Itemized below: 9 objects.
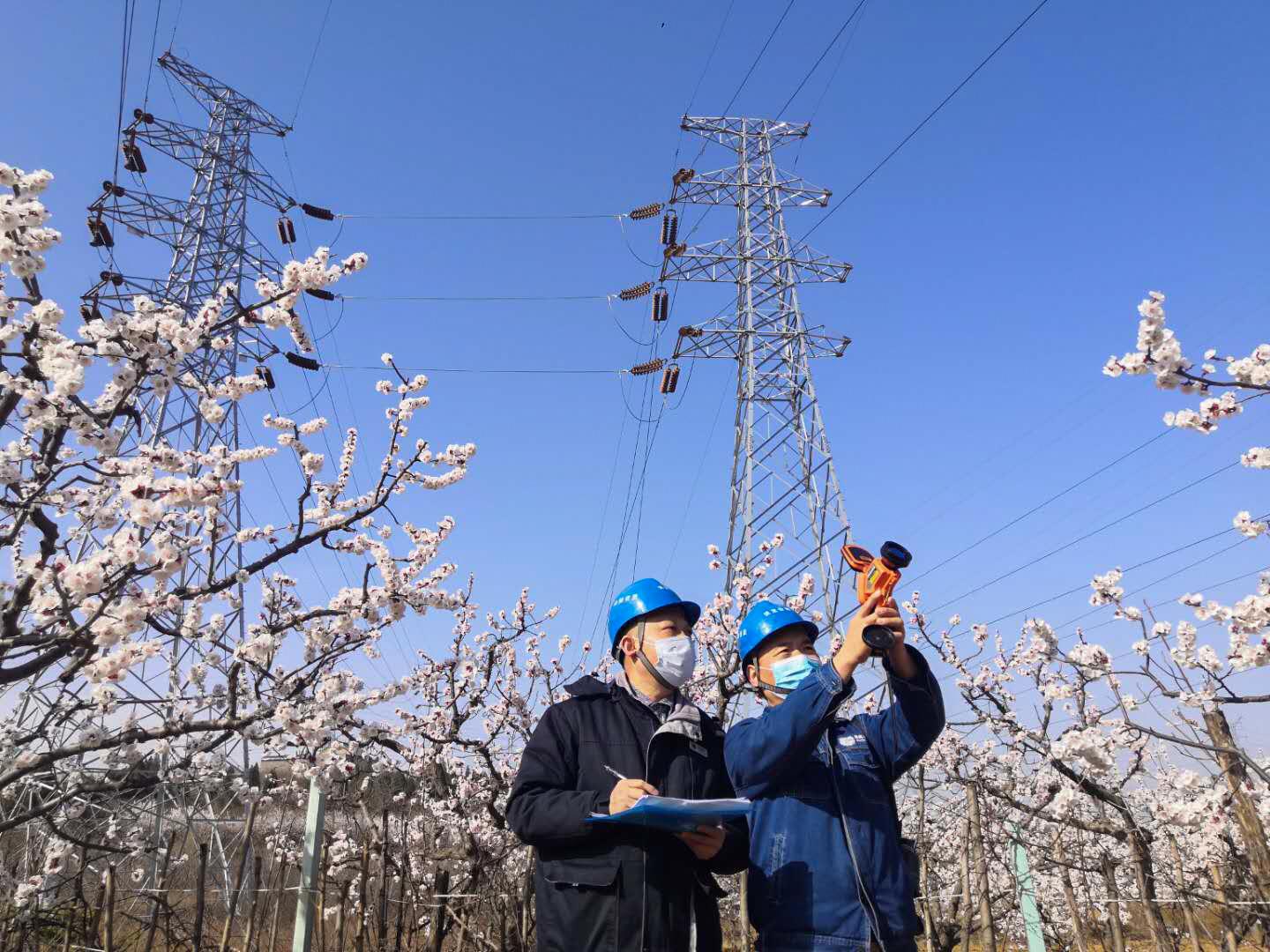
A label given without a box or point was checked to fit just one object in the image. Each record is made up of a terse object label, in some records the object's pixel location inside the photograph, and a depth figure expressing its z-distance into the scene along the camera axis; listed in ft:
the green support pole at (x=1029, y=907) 17.62
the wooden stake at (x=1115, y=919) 16.65
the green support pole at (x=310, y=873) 13.73
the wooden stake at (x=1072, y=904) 14.64
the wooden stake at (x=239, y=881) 17.40
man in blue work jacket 6.61
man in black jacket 6.68
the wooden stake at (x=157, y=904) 18.34
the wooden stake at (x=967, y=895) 17.23
